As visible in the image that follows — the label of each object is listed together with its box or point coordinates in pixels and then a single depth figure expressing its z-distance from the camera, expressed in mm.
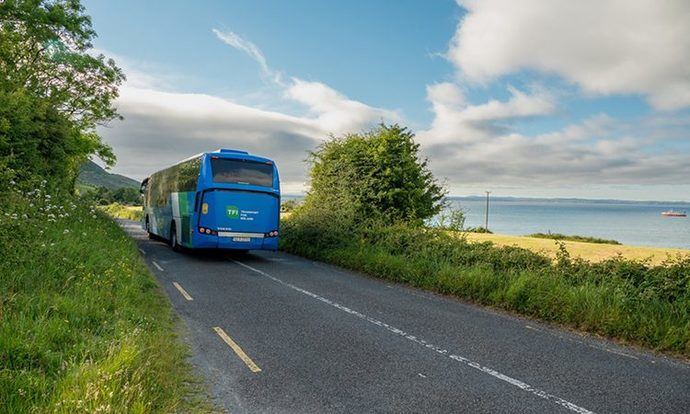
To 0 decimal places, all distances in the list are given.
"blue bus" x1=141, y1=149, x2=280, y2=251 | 14938
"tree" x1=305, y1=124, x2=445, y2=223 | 18344
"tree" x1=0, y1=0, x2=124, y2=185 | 16328
